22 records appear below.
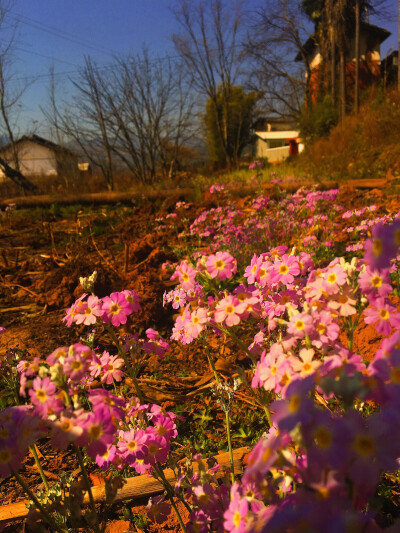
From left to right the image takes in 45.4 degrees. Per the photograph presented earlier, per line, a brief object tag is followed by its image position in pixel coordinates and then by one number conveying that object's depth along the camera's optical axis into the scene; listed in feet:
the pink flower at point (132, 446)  0.76
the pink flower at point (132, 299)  0.89
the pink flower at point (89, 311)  0.83
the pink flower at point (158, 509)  0.81
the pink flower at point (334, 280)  0.70
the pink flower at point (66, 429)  0.59
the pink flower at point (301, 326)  0.65
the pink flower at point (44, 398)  0.61
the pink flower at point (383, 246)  0.55
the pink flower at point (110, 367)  0.88
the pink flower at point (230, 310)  0.77
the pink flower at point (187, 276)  0.95
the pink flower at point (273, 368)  0.63
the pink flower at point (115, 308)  0.86
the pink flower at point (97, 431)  0.60
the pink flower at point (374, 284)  0.65
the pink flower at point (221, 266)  0.87
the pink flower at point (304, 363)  0.61
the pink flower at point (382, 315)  0.67
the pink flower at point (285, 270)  0.88
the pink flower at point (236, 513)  0.56
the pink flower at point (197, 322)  0.83
